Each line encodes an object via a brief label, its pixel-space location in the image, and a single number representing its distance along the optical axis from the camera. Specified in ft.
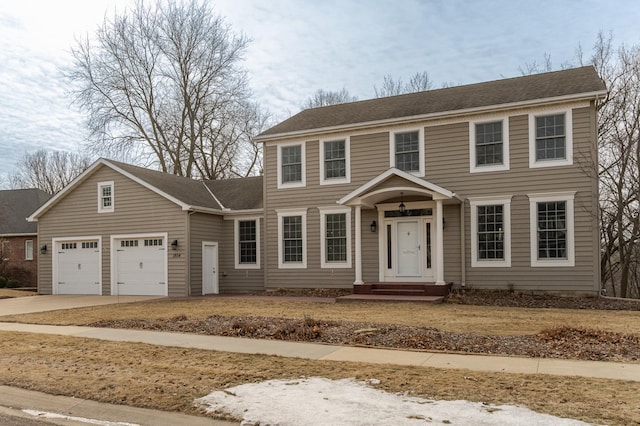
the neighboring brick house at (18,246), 96.22
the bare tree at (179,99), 103.55
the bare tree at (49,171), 158.20
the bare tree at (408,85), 119.24
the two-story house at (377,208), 51.80
